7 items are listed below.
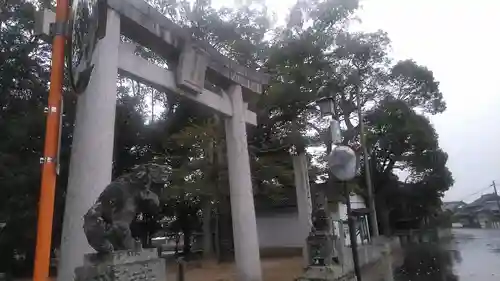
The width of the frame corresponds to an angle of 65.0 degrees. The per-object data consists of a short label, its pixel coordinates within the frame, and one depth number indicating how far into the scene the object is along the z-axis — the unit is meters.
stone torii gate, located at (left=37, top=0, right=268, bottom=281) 5.73
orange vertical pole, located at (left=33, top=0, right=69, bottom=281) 3.18
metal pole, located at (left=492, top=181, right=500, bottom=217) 44.73
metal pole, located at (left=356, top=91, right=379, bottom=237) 19.98
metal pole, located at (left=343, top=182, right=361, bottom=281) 5.75
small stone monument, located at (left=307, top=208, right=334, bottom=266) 8.24
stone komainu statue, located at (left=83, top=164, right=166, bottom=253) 4.27
